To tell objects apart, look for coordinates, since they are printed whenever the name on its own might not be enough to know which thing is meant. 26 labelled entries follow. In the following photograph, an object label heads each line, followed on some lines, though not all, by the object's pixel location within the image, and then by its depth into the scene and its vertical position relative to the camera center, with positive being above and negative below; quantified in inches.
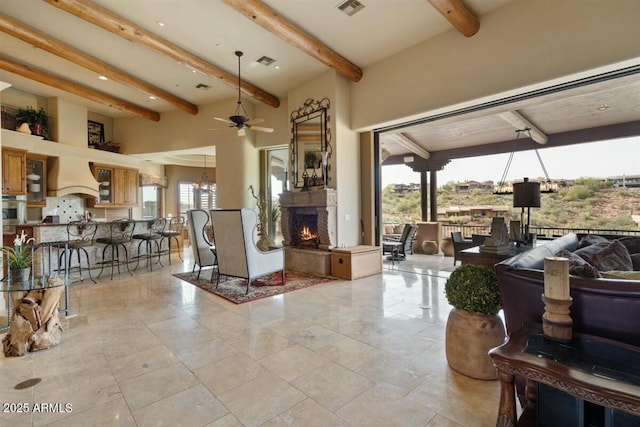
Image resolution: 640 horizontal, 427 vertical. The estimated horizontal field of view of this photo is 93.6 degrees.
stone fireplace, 224.2 -11.5
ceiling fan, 212.5 +67.3
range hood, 290.4 +39.8
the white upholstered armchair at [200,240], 213.8 -18.1
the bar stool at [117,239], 230.4 -17.7
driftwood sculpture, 104.3 -37.4
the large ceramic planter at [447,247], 334.6 -39.0
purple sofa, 58.4 -19.7
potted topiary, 86.8 -32.8
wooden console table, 45.3 -26.7
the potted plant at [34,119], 280.5 +93.2
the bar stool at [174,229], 268.1 -14.6
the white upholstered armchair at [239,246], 175.2 -19.0
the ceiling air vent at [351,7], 161.4 +113.3
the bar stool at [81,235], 213.3 -13.8
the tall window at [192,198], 443.2 +26.2
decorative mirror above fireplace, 233.9 +57.2
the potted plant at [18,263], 112.7 -17.5
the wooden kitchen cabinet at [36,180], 276.2 +35.2
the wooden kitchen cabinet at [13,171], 248.1 +39.3
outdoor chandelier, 253.1 +23.1
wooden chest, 213.3 -35.7
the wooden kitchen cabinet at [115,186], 334.0 +35.3
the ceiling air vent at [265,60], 224.0 +116.6
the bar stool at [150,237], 252.1 -17.4
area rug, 174.2 -46.1
